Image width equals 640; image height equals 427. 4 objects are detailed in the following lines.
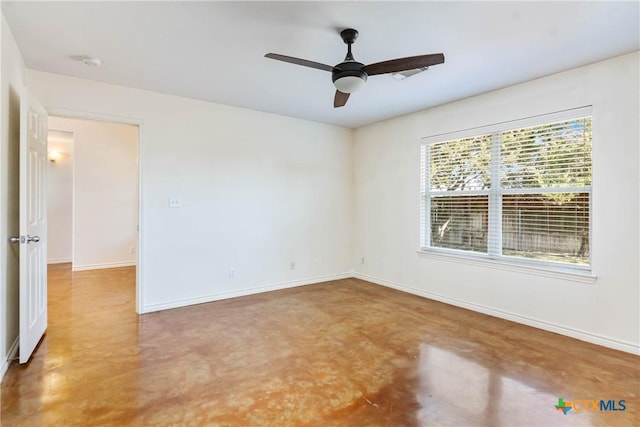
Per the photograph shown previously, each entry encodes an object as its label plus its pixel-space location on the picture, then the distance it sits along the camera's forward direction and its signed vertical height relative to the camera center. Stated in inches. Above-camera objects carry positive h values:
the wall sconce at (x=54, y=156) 258.5 +43.8
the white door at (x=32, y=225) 94.3 -5.2
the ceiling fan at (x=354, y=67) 85.3 +40.4
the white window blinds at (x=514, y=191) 119.6 +9.1
